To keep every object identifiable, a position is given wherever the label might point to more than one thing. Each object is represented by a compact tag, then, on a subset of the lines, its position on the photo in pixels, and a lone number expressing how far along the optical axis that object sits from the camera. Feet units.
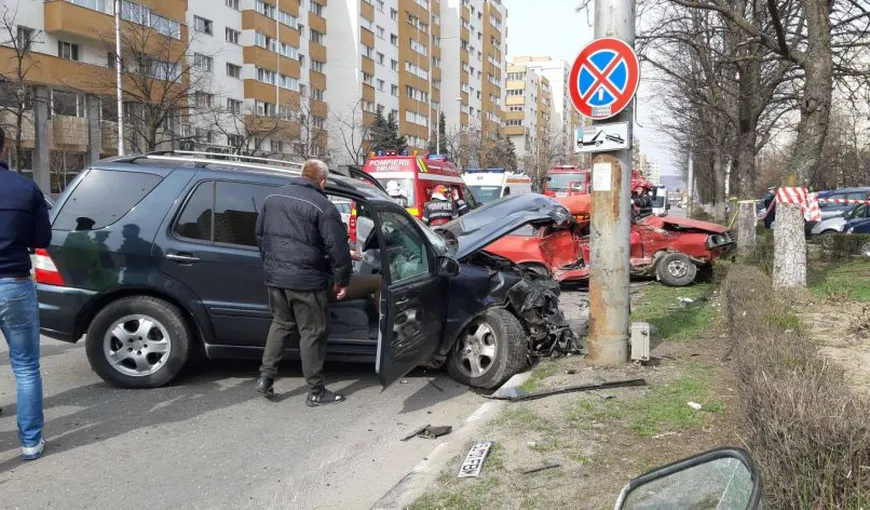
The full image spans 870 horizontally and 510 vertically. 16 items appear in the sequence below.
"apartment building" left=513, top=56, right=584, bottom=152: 426.92
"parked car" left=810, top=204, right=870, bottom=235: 68.49
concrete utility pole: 19.16
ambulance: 79.61
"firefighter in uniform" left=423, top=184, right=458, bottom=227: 47.55
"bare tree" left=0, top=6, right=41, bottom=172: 71.87
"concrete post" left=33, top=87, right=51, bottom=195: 92.79
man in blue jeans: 12.50
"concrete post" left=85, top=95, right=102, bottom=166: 100.32
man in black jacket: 16.20
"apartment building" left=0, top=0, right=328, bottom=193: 88.58
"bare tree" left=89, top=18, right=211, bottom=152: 85.25
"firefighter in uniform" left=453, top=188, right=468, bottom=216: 52.07
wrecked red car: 37.27
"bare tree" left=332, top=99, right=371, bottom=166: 156.88
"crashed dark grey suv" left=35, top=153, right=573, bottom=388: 17.69
